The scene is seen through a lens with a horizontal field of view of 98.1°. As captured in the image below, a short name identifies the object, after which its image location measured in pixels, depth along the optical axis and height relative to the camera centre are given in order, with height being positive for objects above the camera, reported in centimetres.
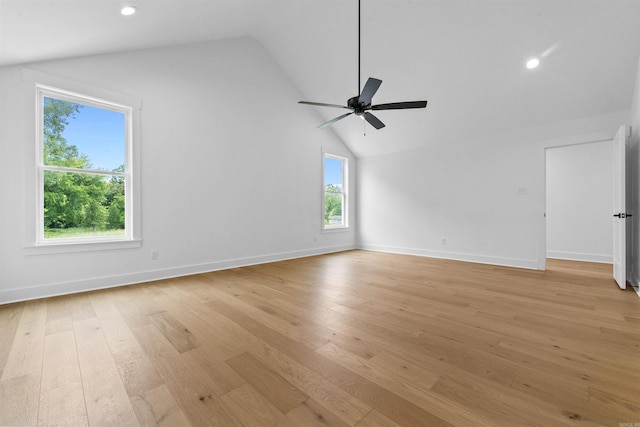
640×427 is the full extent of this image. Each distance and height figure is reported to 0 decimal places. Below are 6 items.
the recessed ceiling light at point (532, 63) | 365 +198
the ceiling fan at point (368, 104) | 268 +115
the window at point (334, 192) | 646 +48
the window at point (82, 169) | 311 +53
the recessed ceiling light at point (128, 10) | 257 +191
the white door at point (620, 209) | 337 +3
